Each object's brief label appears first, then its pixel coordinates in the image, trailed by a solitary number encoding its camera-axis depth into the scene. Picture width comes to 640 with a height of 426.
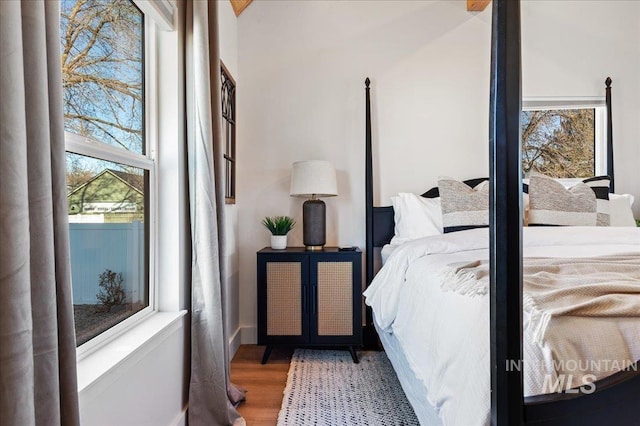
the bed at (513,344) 0.84
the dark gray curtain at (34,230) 0.60
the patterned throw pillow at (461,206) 2.48
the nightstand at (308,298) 2.58
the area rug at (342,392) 1.83
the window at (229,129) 2.64
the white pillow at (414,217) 2.67
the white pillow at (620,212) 2.52
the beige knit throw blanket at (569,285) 0.93
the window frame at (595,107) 3.08
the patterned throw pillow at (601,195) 2.45
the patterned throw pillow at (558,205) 2.36
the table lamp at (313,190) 2.64
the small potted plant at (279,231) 2.75
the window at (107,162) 1.17
